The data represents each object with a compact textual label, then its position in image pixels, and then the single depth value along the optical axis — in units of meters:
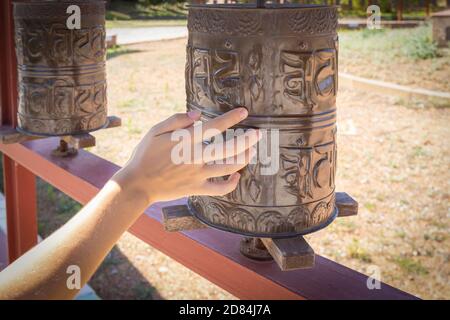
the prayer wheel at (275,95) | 1.05
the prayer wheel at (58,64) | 1.81
